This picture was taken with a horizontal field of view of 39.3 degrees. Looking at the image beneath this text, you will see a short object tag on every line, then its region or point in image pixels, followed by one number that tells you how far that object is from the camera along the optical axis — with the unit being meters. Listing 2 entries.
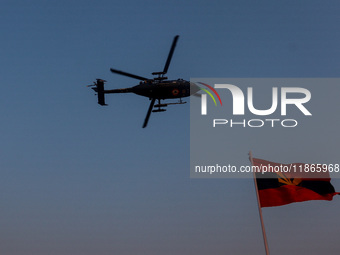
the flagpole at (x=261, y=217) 24.16
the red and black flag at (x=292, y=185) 26.91
